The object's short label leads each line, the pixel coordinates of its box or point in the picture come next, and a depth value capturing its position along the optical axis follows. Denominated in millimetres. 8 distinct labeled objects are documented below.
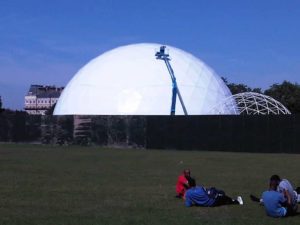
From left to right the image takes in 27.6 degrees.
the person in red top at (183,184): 12914
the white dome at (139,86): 47406
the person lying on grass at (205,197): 11562
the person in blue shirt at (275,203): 10438
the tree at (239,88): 83212
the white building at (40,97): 152050
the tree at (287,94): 71938
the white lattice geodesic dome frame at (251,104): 49281
